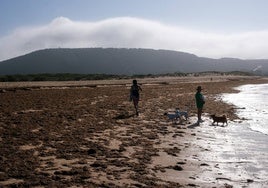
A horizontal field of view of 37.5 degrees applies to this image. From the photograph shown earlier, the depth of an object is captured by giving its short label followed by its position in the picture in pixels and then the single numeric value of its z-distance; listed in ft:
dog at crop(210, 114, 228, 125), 62.95
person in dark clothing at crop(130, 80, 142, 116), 72.68
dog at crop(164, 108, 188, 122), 64.69
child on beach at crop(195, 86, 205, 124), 67.15
